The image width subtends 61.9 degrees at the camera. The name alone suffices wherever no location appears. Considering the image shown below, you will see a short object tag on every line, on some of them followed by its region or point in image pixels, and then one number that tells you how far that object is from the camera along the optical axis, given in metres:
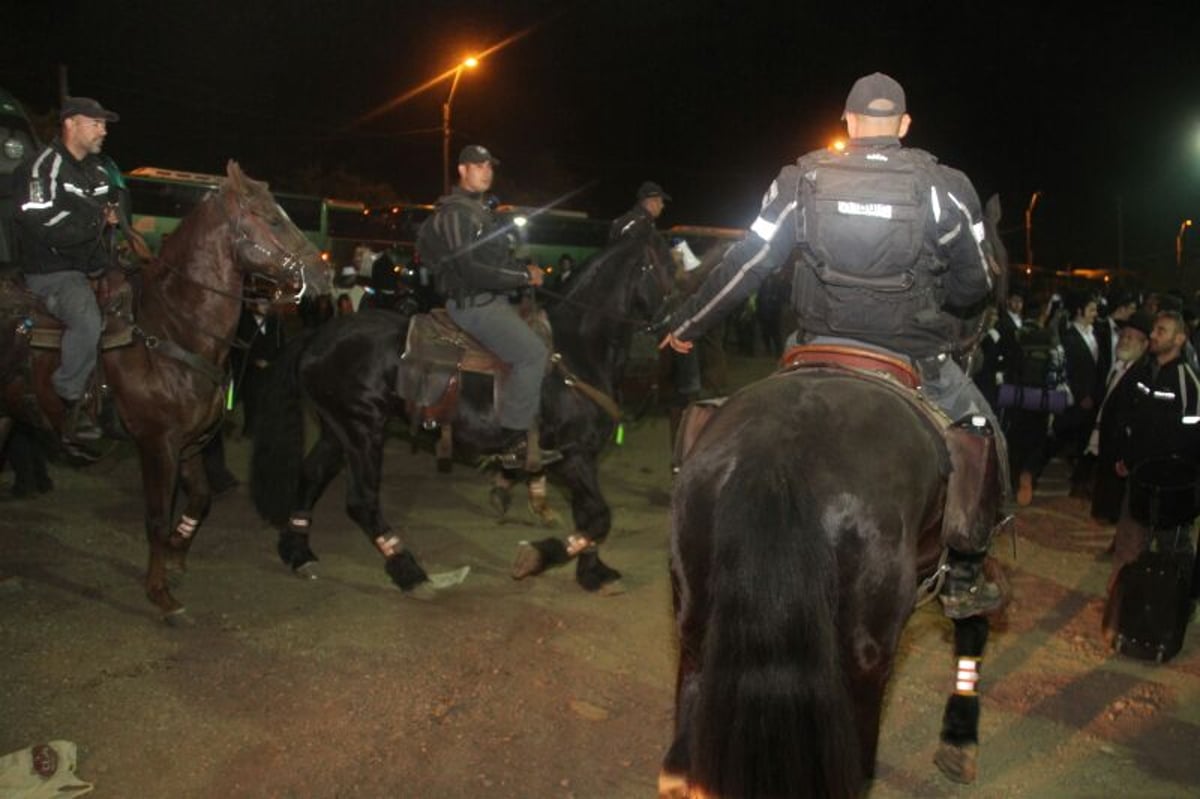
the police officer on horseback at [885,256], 3.55
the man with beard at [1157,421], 6.50
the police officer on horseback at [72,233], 6.35
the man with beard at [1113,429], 7.46
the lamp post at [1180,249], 38.10
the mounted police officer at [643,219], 7.48
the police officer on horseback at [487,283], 6.90
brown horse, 6.54
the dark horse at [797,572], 2.65
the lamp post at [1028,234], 32.16
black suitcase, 6.04
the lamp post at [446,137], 23.98
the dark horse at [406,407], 7.19
